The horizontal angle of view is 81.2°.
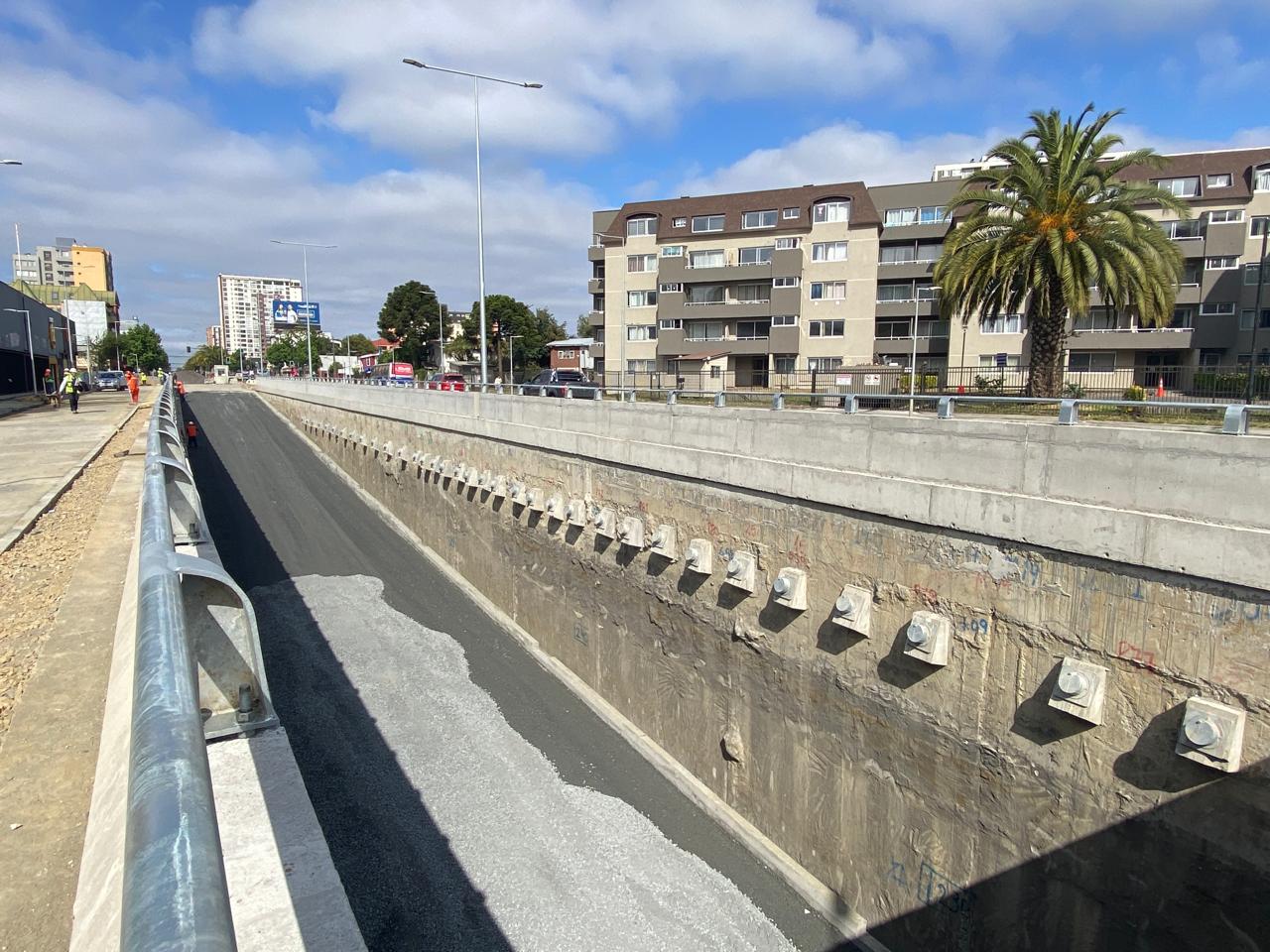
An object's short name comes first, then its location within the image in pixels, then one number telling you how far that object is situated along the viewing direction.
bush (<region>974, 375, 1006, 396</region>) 24.00
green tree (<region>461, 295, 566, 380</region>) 97.75
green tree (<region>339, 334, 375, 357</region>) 186.00
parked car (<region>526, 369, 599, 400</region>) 43.25
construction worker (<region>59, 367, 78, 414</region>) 35.91
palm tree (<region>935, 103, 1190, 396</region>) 20.30
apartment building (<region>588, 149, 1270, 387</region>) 43.16
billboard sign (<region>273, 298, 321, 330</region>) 104.62
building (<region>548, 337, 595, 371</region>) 87.19
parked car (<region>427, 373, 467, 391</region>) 40.06
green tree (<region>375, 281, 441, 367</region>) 101.50
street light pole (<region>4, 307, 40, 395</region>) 55.78
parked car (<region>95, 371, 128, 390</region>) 73.00
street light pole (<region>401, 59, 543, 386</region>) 25.19
